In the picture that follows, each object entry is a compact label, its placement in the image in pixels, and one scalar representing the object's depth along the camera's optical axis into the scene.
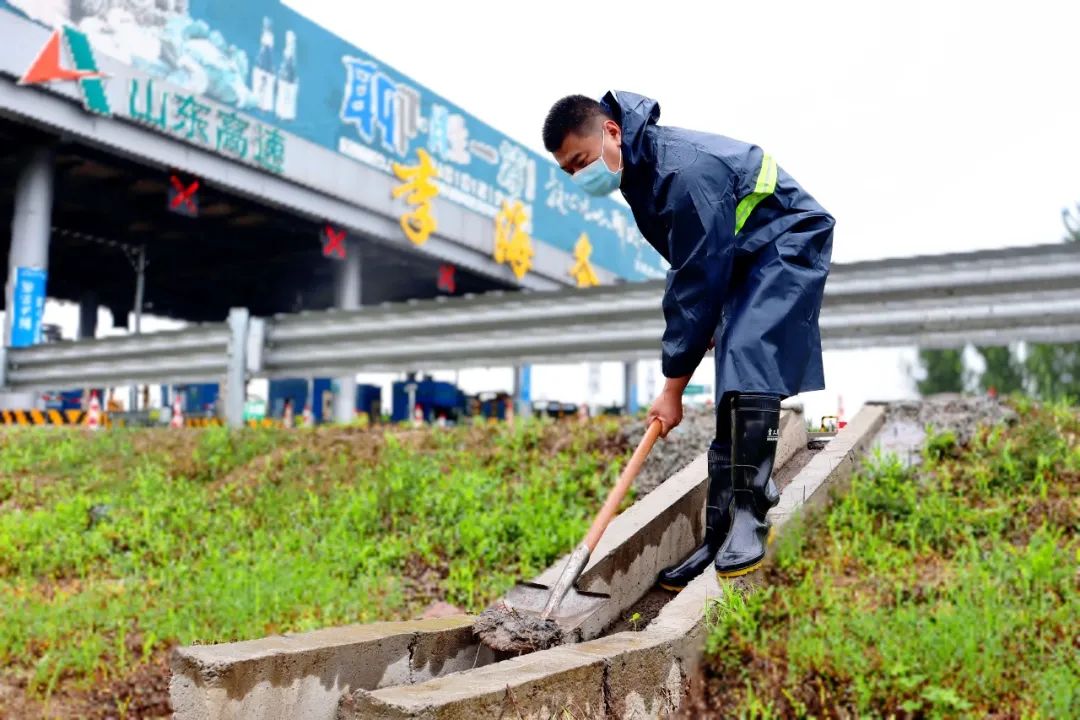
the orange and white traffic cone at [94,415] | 11.96
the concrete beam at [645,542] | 3.13
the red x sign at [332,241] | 20.67
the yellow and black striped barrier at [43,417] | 11.41
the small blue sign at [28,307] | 14.89
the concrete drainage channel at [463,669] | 2.01
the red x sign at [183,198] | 17.11
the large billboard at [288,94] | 15.34
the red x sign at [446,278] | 23.91
